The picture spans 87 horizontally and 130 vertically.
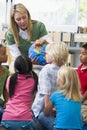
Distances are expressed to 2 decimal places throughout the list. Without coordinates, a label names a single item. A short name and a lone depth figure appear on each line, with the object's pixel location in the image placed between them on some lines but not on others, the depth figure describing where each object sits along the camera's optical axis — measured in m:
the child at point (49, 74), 2.50
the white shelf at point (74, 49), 6.02
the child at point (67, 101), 2.38
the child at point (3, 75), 2.86
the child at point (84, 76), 2.68
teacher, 3.18
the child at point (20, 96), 2.45
